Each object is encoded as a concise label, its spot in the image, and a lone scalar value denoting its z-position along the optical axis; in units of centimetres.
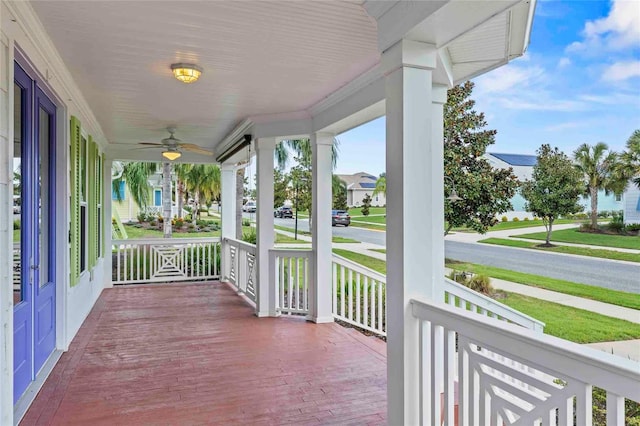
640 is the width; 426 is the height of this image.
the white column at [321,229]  507
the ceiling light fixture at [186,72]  338
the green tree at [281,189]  972
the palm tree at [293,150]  1013
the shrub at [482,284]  469
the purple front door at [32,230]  281
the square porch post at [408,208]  222
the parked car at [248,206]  1276
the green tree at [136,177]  1394
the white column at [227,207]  823
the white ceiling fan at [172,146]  582
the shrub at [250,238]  963
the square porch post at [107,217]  727
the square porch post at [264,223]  546
